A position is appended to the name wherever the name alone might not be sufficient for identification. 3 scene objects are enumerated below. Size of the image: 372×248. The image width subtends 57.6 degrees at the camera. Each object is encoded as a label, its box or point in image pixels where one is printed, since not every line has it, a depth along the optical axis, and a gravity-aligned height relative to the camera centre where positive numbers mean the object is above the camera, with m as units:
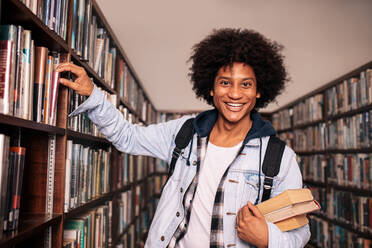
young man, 1.28 +0.00
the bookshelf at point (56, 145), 1.03 +0.03
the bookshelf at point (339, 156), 2.76 +0.00
